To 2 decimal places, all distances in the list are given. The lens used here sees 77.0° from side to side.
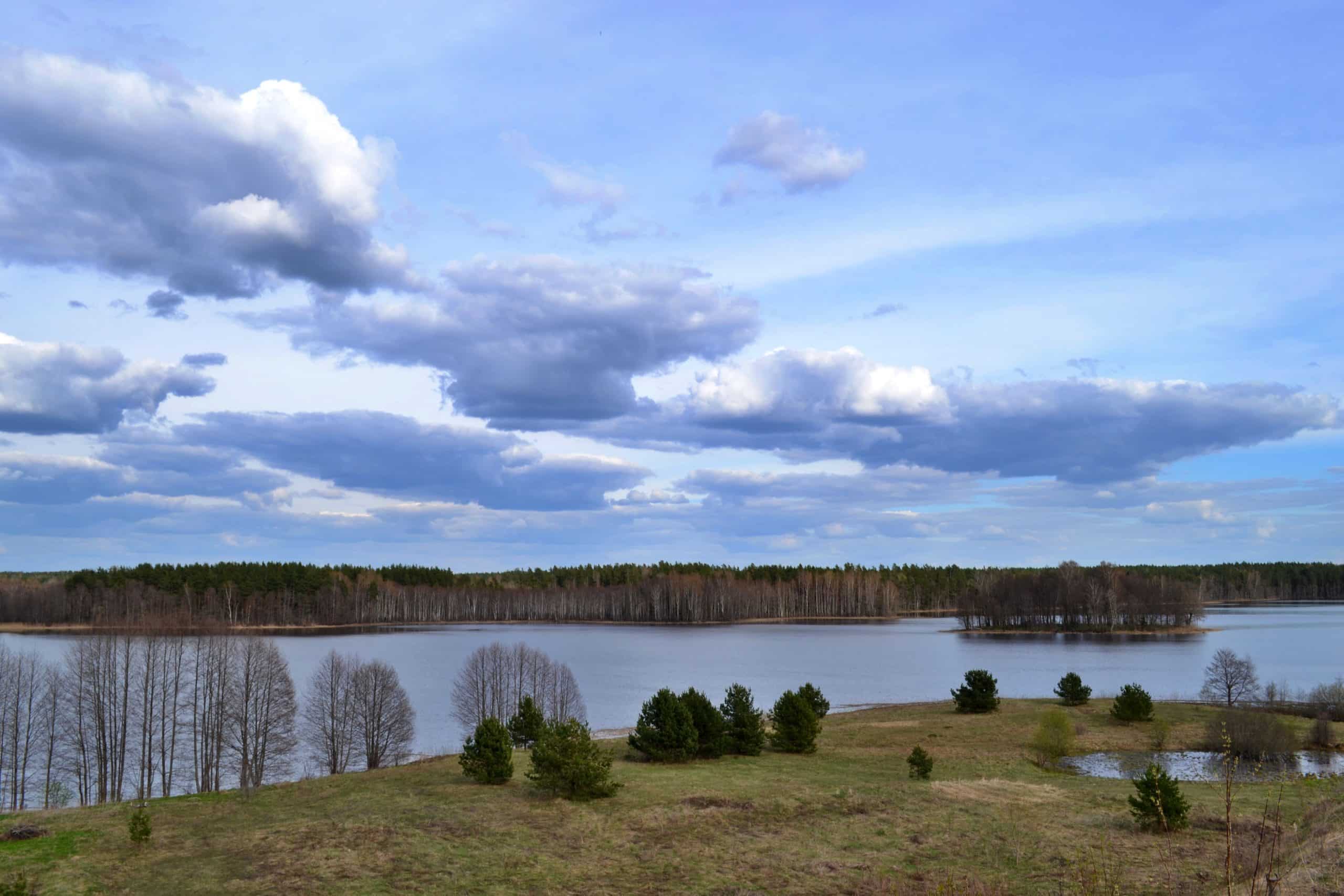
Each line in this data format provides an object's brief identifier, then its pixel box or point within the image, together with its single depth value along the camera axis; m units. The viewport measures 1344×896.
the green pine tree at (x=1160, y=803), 21.47
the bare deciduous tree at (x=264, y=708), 54.31
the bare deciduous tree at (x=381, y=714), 55.75
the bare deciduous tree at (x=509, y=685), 66.69
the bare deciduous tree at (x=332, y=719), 56.88
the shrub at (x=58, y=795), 49.66
